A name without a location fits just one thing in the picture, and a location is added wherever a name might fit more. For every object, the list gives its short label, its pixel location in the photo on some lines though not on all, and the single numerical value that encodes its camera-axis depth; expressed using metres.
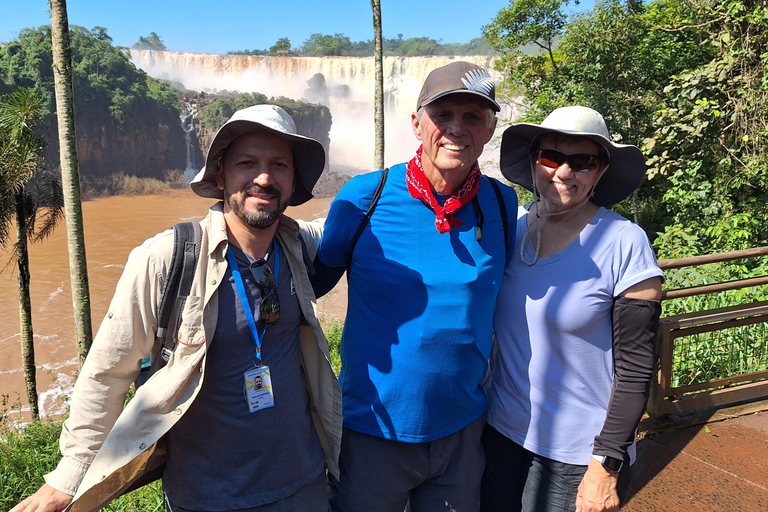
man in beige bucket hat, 1.58
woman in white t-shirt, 1.73
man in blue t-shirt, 1.81
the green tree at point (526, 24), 14.59
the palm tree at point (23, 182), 8.81
